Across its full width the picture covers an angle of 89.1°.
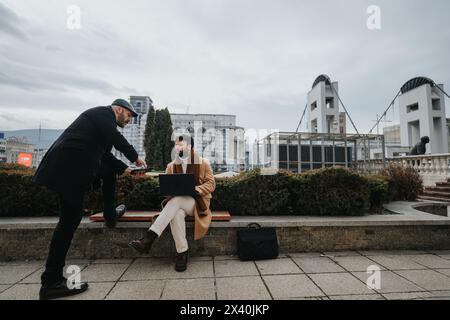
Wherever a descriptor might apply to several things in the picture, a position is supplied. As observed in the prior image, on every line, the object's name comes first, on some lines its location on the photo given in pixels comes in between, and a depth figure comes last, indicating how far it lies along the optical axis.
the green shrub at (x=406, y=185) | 6.66
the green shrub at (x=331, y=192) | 4.19
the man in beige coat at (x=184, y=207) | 2.90
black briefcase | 3.23
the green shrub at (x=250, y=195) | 4.12
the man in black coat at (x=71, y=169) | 2.32
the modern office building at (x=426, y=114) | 21.69
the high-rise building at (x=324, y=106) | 26.95
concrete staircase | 7.54
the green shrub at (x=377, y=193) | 4.84
